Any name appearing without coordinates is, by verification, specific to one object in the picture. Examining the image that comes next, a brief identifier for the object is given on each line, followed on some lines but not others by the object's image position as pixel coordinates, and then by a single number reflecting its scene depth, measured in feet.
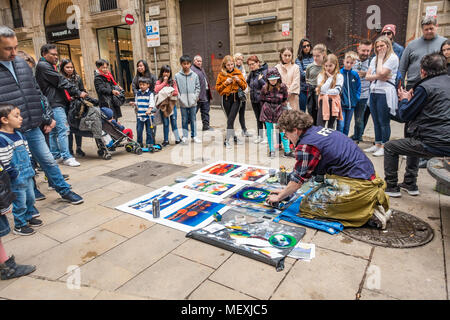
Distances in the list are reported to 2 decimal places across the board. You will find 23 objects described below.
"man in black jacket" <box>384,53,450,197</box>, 11.13
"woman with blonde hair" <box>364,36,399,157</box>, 17.24
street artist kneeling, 10.34
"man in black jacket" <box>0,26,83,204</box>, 10.84
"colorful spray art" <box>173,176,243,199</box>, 13.87
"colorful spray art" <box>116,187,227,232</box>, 11.42
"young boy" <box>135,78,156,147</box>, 21.58
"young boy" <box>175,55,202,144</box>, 23.13
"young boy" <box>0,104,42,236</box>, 9.84
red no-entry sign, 42.87
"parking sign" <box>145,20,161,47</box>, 42.24
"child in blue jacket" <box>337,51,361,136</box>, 19.15
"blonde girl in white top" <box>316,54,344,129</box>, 17.92
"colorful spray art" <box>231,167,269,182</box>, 15.48
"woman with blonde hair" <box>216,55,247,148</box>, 21.43
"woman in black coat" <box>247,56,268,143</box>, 20.97
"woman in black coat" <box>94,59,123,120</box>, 20.98
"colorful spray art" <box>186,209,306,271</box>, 9.12
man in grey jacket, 16.14
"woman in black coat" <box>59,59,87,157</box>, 18.83
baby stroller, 19.30
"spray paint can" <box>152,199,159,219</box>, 11.79
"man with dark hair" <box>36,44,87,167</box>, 16.69
